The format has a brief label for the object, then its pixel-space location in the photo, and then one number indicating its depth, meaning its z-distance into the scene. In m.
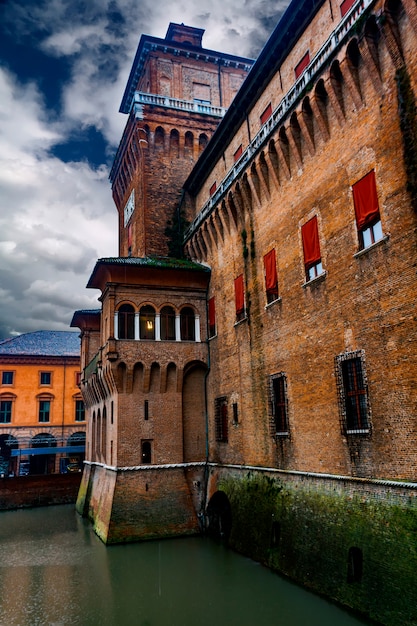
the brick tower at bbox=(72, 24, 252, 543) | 20.62
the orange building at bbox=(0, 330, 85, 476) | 42.17
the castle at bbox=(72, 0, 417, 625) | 11.44
